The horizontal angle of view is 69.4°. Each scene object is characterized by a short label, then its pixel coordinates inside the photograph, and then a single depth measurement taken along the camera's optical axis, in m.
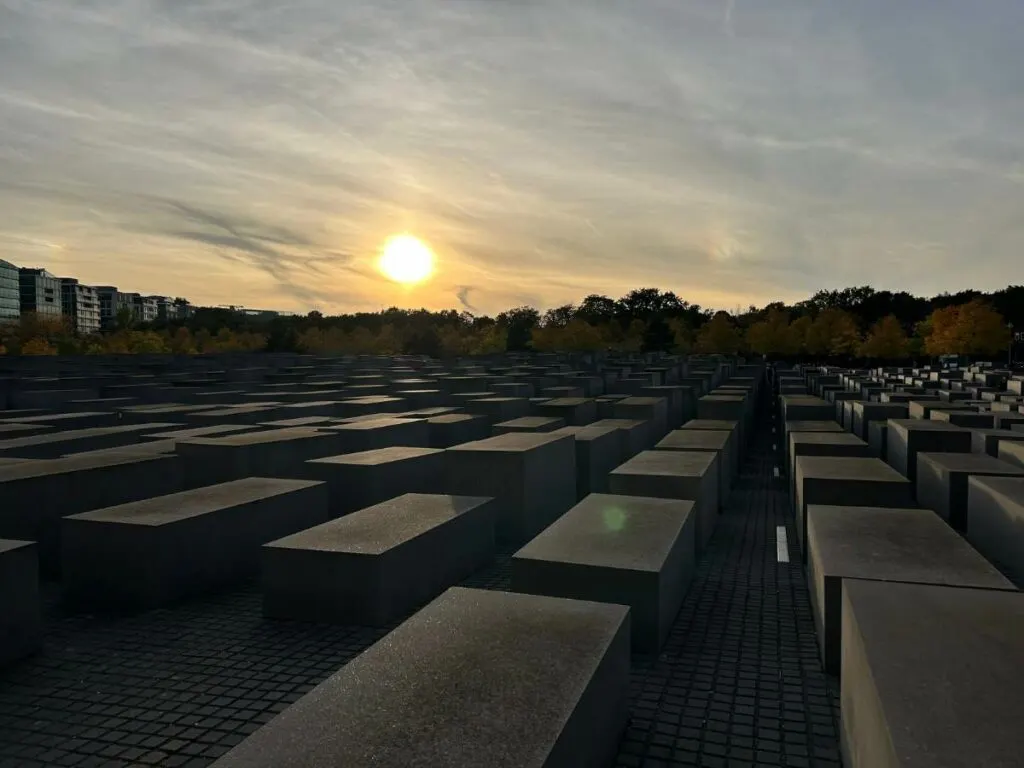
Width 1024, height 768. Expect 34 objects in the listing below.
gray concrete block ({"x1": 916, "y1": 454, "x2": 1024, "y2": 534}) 9.45
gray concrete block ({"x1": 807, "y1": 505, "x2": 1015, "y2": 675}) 5.68
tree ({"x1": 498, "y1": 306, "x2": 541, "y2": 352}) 98.38
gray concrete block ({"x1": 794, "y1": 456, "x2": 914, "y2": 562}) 9.07
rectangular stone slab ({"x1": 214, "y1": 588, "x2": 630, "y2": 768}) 3.34
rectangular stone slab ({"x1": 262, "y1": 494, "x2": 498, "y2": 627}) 6.96
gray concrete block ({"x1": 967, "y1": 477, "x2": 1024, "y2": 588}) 7.33
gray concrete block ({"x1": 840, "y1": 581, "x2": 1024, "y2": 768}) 3.02
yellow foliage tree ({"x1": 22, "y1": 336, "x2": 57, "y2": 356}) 72.56
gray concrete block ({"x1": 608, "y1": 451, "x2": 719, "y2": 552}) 9.69
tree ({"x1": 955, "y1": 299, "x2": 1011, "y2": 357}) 59.25
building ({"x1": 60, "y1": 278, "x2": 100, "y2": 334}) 186.38
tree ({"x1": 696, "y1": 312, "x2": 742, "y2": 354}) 83.06
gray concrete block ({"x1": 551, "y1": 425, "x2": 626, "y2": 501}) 13.00
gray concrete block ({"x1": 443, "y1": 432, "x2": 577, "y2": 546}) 10.48
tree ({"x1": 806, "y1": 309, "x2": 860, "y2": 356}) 74.56
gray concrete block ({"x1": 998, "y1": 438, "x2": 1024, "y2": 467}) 10.52
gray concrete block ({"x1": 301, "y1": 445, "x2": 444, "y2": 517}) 10.64
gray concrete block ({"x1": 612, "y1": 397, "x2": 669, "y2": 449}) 17.86
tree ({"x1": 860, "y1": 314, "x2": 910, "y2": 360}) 67.94
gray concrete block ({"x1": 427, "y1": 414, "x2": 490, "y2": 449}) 15.61
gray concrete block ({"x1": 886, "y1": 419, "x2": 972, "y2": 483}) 12.08
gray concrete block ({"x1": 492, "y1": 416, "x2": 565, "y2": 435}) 14.78
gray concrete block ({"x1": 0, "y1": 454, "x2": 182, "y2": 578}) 8.66
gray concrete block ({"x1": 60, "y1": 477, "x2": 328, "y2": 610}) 7.38
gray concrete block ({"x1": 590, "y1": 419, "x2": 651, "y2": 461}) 15.03
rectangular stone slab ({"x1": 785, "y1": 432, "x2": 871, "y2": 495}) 12.21
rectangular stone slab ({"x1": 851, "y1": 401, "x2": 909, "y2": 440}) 16.70
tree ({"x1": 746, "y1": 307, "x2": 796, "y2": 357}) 81.25
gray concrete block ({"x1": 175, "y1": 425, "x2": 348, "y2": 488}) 11.30
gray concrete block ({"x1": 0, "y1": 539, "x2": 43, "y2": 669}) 6.13
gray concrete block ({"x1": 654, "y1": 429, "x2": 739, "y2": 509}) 12.55
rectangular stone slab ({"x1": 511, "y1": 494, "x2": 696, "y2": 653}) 6.34
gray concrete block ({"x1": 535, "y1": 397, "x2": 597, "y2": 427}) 18.38
